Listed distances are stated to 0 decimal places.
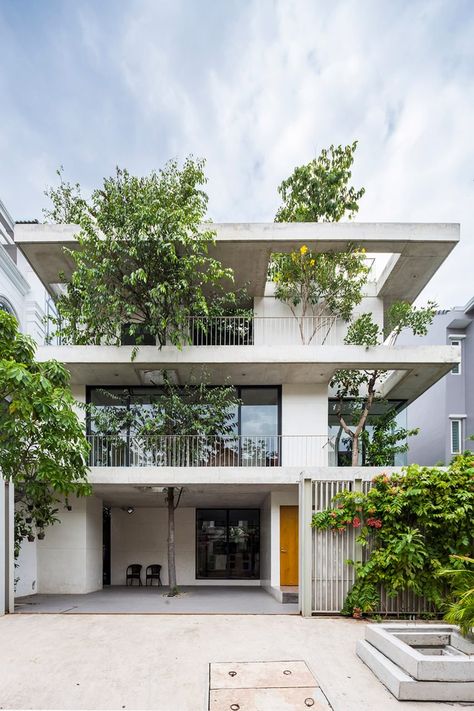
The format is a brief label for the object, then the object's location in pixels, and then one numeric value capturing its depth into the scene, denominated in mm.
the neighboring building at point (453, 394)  17062
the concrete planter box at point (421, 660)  4613
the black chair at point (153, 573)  13672
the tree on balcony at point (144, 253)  10023
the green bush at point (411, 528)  7371
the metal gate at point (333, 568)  7758
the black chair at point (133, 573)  13731
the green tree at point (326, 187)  12711
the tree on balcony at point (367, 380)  11320
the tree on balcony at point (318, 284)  11844
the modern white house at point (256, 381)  11000
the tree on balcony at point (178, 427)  10961
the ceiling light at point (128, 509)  14062
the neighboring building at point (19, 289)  14797
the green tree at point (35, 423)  7602
